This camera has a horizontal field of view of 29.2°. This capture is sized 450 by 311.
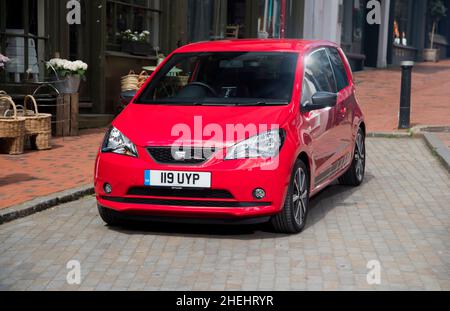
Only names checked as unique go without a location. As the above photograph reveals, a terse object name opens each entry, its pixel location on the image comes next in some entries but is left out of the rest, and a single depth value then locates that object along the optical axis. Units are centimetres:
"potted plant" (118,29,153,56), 1638
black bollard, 1423
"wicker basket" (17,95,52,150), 1150
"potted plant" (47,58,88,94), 1297
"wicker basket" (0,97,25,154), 1097
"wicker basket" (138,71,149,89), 1521
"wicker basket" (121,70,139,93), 1522
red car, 670
